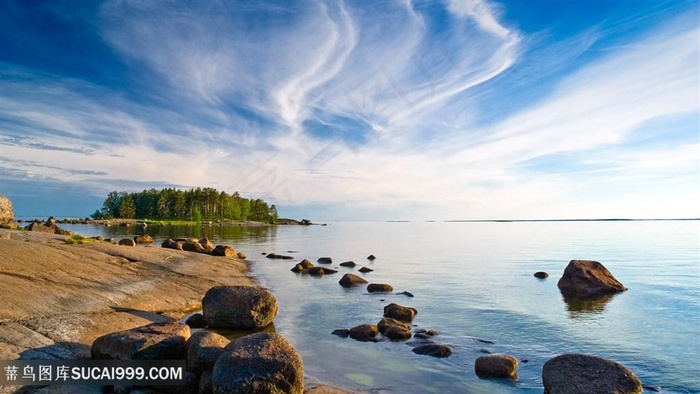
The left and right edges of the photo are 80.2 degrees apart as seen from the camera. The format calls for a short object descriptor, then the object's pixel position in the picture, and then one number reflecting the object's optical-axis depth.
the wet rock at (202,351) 11.23
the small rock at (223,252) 44.85
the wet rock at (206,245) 46.62
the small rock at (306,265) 40.28
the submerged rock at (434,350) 15.51
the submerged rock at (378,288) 29.45
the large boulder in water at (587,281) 29.58
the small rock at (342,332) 17.84
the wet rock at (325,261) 47.75
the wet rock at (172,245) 44.69
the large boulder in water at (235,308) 17.56
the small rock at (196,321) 18.08
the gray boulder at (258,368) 9.84
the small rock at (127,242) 41.97
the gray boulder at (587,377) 10.78
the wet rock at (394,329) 17.52
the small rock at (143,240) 53.97
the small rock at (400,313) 20.98
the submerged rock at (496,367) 13.66
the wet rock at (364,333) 17.27
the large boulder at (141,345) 11.38
